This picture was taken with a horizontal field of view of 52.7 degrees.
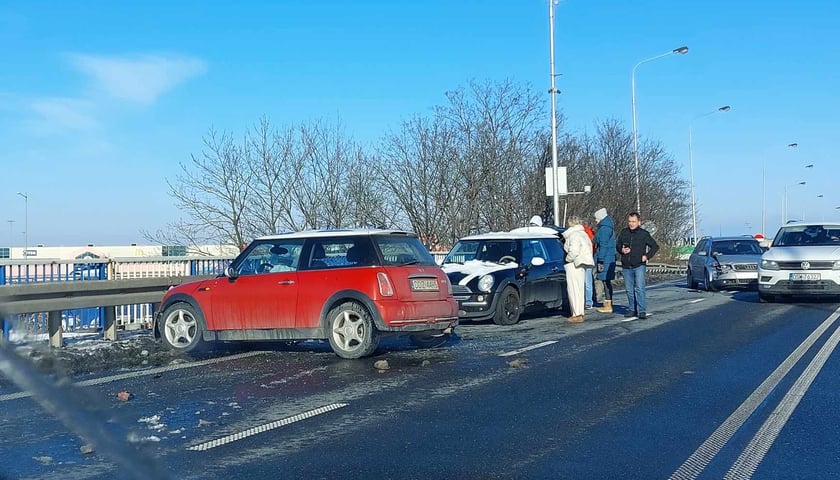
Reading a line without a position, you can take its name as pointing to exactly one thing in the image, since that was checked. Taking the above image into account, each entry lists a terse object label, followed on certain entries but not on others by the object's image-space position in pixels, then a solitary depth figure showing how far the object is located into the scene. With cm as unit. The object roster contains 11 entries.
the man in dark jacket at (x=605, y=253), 1627
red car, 988
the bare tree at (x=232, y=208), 2244
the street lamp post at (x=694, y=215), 4884
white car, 1697
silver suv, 2161
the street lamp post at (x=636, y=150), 3344
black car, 1400
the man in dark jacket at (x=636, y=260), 1452
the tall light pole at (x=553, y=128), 2470
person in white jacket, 1420
